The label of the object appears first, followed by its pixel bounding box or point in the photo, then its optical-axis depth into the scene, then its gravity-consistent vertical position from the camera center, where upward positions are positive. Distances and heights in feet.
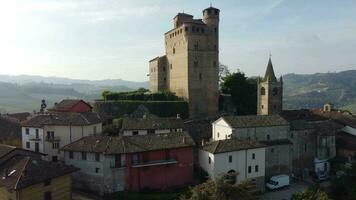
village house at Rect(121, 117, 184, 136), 155.63 -15.62
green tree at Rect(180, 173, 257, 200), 89.19 -26.17
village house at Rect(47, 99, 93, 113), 184.34 -7.65
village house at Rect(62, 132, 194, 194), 123.95 -26.02
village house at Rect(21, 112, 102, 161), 148.05 -17.16
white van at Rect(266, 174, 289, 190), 146.51 -38.77
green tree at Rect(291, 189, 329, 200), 90.76 -28.37
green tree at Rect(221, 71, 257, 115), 232.73 -0.33
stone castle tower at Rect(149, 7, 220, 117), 215.10 +18.68
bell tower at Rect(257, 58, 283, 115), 188.96 -0.87
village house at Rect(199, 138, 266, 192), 134.10 -26.96
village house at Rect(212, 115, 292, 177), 151.53 -18.92
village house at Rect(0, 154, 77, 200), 101.89 -26.68
